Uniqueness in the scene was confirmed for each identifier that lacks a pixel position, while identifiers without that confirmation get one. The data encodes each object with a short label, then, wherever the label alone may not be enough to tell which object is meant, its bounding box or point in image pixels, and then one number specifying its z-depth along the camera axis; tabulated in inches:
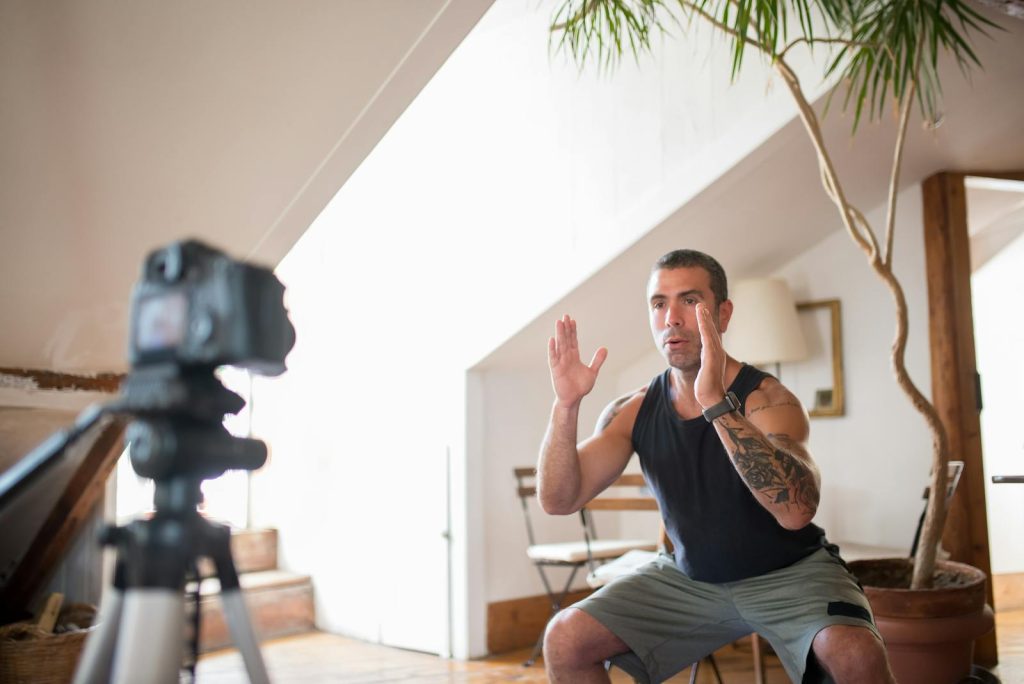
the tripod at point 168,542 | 31.6
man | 63.1
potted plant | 86.9
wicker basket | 89.3
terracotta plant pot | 86.8
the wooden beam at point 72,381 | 83.9
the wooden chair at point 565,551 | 123.5
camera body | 33.0
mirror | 141.6
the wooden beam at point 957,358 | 122.6
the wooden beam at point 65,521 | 94.7
